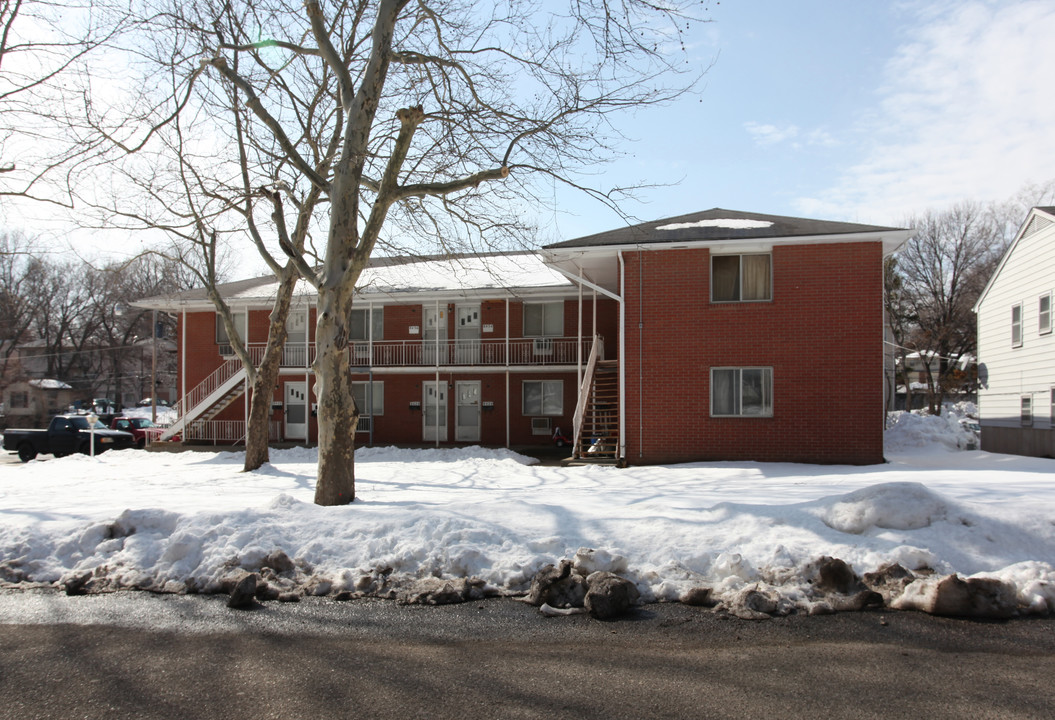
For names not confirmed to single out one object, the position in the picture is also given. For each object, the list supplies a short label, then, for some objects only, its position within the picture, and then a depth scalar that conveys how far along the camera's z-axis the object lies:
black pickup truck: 24.23
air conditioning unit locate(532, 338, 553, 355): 23.41
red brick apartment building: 15.22
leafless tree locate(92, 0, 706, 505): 9.37
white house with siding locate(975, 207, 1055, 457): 18.86
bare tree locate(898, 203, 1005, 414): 43.28
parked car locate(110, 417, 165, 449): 25.52
